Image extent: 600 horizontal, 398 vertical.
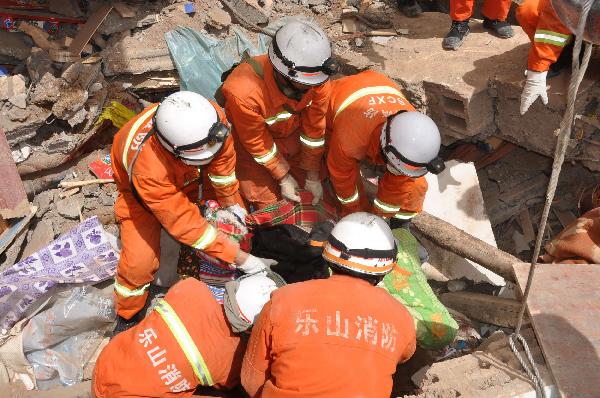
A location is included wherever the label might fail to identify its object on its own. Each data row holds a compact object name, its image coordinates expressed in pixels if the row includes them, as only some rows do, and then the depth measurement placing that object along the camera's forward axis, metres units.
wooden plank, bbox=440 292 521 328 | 4.13
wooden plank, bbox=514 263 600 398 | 2.47
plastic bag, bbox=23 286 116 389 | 4.48
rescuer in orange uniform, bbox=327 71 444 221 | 3.77
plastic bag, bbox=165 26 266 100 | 5.61
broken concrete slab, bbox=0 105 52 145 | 5.12
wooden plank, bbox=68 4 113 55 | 5.45
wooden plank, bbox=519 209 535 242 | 6.59
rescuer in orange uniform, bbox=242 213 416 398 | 2.63
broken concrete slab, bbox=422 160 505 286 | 5.07
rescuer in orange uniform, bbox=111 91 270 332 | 3.79
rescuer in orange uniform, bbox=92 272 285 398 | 3.06
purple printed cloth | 4.51
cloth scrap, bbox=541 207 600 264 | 3.36
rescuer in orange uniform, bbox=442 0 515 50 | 5.49
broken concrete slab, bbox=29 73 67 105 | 5.24
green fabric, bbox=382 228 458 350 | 3.94
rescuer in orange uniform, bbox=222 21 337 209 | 4.09
